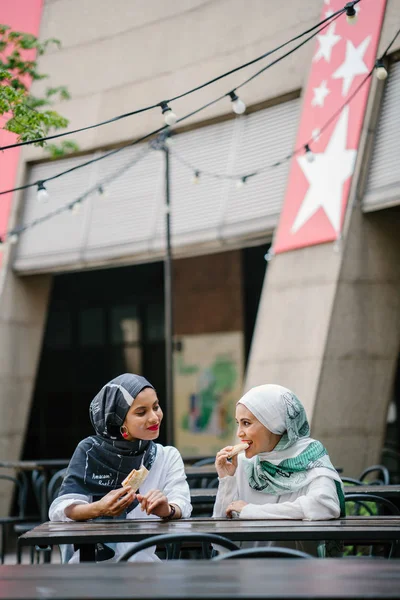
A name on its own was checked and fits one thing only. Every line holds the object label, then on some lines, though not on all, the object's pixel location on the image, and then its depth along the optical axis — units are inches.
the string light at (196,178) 405.1
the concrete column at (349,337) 363.9
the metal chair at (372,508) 177.8
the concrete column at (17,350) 516.4
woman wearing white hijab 155.4
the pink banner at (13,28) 518.3
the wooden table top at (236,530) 128.6
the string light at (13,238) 493.7
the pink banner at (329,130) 370.6
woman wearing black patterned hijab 159.2
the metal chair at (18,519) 306.5
